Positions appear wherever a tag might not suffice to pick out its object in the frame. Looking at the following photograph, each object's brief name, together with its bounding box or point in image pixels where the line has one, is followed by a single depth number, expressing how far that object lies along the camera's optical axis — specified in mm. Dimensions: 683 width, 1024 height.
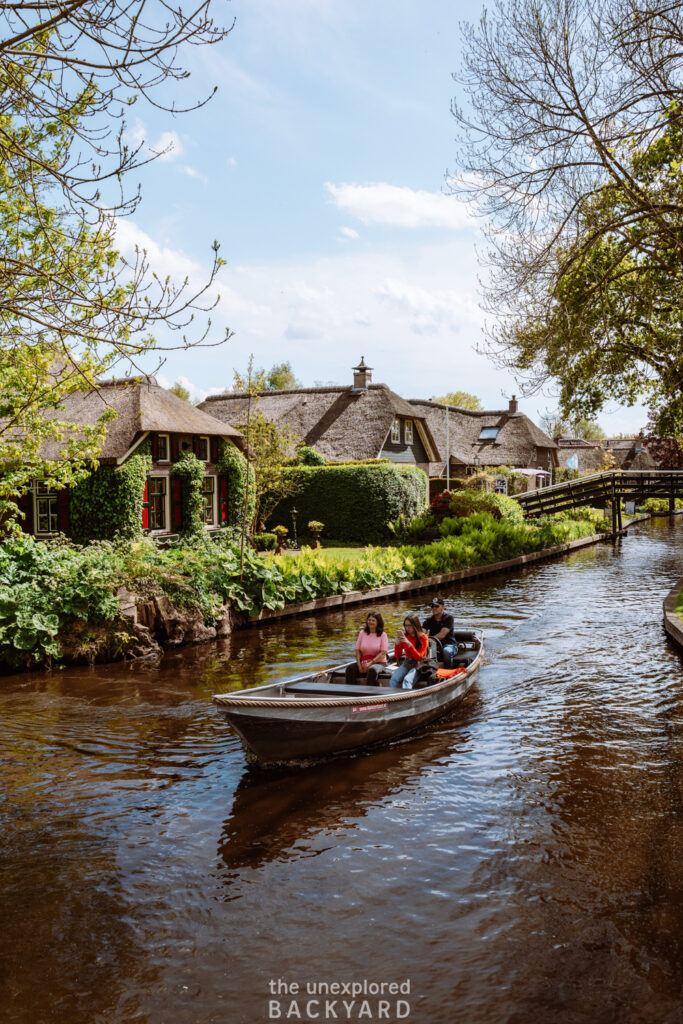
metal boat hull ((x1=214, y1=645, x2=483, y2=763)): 9375
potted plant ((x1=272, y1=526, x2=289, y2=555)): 27836
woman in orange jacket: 11562
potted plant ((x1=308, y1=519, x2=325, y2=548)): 31650
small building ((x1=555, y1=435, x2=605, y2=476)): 79375
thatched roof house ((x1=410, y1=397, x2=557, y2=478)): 57406
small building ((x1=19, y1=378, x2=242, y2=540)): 25859
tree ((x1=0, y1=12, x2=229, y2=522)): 5742
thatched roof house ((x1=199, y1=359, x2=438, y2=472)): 41312
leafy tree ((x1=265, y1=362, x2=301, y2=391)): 90188
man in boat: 13461
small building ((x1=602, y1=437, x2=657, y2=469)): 82625
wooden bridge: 39688
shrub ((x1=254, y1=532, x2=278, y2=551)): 28859
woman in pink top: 11992
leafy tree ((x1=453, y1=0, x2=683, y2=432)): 14938
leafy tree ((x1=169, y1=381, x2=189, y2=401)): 80462
